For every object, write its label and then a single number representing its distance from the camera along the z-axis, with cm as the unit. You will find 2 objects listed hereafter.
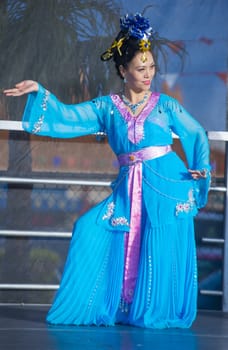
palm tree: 1287
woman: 1056
